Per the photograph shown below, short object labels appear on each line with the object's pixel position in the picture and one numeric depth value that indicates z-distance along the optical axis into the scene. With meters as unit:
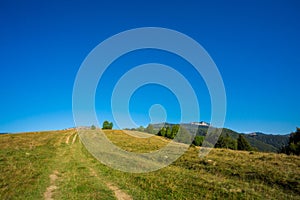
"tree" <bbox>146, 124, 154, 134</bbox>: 93.99
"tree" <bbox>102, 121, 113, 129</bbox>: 97.90
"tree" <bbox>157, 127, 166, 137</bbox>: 88.69
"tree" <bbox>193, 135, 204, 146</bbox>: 87.08
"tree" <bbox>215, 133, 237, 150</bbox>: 82.62
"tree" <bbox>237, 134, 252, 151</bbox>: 79.49
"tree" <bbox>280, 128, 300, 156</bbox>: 50.88
